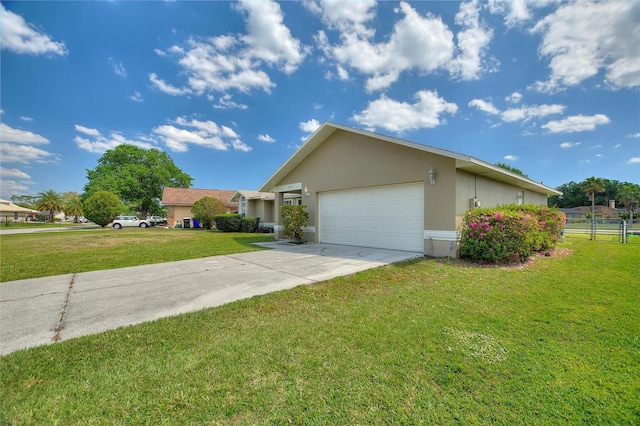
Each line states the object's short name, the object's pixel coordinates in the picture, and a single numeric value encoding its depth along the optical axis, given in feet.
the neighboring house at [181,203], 96.07
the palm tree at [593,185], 128.06
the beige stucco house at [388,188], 25.70
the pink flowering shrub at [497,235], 22.63
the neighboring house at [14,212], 157.17
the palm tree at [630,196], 142.28
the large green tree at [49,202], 143.33
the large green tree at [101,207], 81.51
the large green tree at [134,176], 111.24
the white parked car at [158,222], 104.21
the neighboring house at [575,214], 135.24
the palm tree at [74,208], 137.08
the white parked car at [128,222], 87.03
